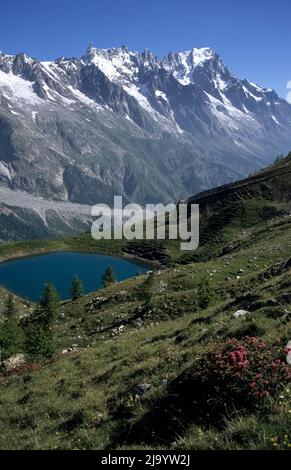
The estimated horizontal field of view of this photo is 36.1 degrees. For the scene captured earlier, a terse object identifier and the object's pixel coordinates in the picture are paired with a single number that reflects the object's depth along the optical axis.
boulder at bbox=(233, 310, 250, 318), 24.38
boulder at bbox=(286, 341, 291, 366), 14.20
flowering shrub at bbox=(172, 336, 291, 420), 13.13
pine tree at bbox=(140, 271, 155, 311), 65.06
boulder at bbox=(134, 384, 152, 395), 17.48
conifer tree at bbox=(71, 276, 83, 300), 119.50
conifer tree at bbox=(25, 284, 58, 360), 45.50
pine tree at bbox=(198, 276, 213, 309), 53.97
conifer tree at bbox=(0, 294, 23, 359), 55.72
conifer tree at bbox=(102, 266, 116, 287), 134.12
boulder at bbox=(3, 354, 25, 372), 41.75
